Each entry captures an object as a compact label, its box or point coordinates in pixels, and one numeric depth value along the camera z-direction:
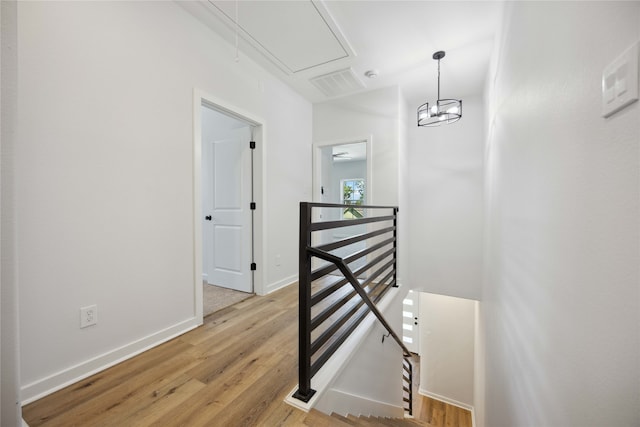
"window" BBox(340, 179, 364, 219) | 7.73
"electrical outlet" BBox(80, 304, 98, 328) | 1.48
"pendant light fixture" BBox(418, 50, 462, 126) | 2.49
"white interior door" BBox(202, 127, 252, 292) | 2.99
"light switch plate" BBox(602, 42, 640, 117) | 0.49
